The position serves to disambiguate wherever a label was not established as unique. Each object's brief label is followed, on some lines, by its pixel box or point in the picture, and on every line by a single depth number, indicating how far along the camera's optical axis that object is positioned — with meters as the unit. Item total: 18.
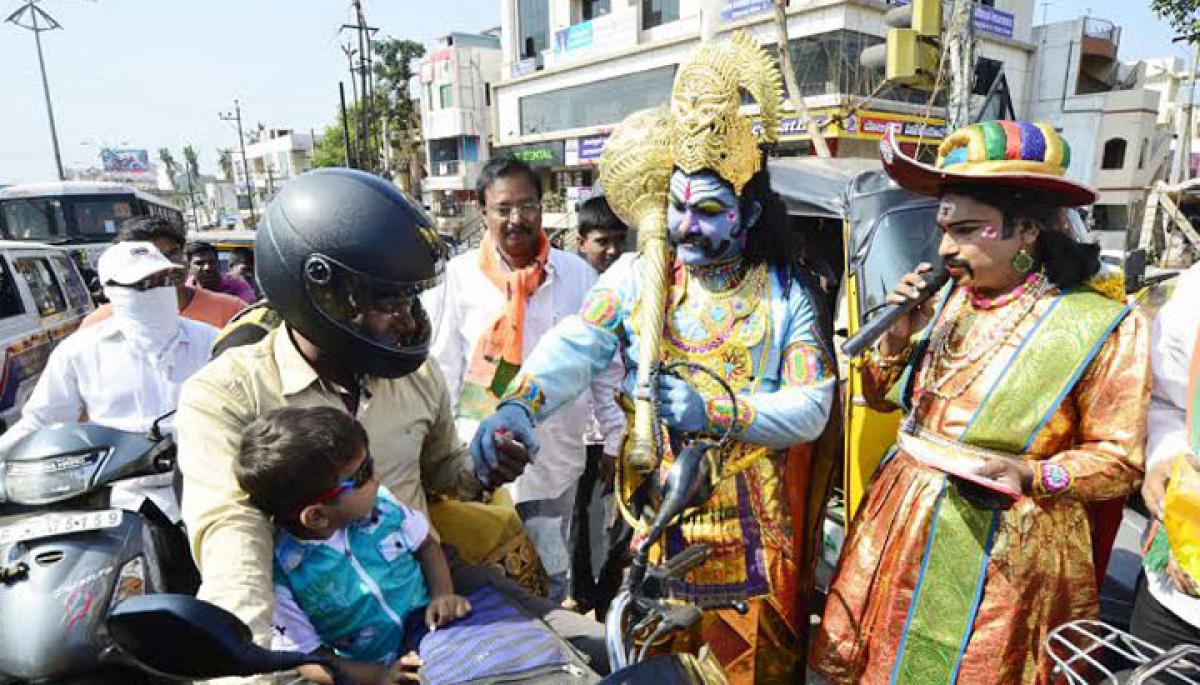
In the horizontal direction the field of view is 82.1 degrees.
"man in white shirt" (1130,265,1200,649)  1.61
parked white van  5.52
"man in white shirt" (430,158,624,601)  2.80
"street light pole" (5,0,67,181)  22.81
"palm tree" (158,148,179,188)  72.81
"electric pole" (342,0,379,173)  22.86
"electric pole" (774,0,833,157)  7.58
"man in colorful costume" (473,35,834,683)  1.88
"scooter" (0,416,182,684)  1.63
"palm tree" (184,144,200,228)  65.94
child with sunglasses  1.25
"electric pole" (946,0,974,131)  5.96
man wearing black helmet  1.31
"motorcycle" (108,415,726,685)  0.87
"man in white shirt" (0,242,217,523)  2.60
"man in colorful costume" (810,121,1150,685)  1.67
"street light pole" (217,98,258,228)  36.24
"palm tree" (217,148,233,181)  71.62
